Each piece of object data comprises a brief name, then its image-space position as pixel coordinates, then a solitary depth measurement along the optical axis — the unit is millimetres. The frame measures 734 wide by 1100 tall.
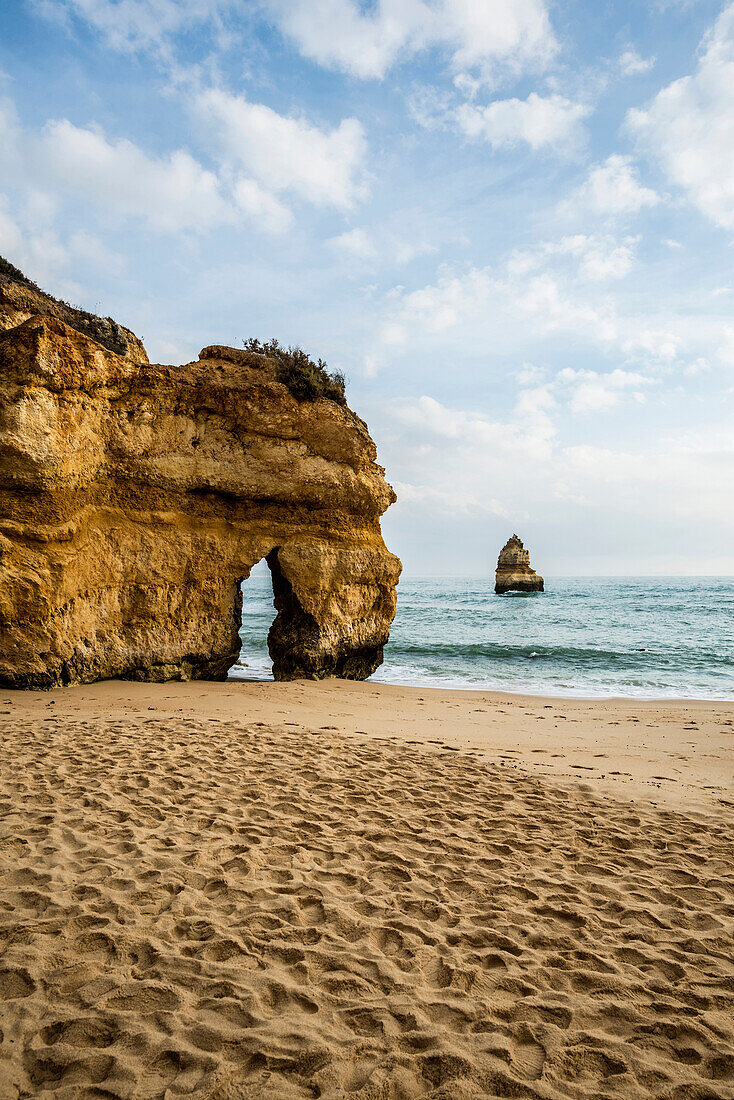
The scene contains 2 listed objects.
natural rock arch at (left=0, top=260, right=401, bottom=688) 8648
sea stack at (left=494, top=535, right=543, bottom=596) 57188
